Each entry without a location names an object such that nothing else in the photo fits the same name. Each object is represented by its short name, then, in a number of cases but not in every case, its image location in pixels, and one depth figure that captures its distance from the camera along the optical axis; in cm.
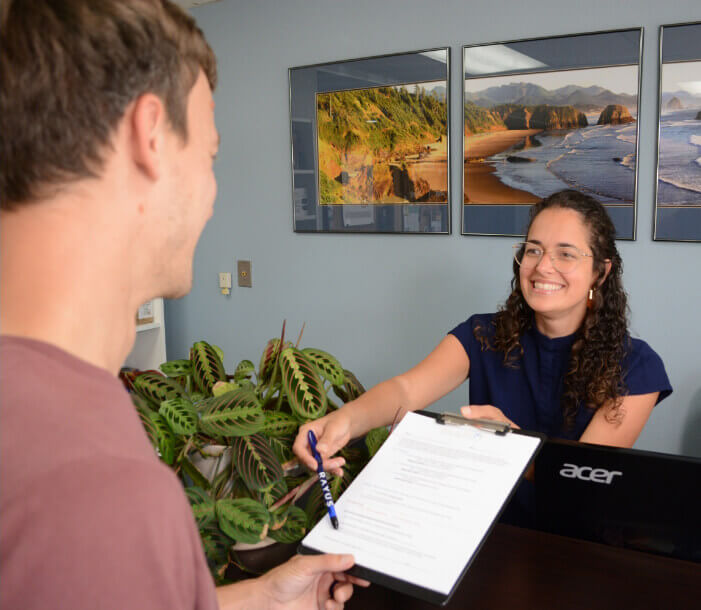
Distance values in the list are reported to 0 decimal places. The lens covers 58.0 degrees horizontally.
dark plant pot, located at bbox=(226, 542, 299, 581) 103
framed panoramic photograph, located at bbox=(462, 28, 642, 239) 234
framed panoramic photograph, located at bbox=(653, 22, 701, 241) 220
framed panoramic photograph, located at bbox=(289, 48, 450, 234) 275
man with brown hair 38
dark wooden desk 84
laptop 91
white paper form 82
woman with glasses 165
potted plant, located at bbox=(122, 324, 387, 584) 101
